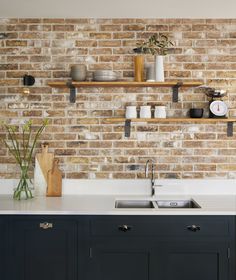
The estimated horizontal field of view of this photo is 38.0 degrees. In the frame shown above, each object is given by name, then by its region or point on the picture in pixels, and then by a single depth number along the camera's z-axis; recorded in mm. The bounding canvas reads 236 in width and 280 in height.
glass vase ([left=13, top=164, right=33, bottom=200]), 2820
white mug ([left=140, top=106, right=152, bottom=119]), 2924
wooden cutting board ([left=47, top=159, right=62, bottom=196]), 2947
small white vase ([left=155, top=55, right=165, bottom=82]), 2904
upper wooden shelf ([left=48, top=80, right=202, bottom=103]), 2854
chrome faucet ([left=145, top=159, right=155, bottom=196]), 2957
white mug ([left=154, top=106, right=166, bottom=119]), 2924
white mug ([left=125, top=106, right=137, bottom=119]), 2936
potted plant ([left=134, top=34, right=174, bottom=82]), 2912
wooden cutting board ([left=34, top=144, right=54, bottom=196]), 2965
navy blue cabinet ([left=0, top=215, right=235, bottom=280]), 2432
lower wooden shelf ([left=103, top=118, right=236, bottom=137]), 2898
